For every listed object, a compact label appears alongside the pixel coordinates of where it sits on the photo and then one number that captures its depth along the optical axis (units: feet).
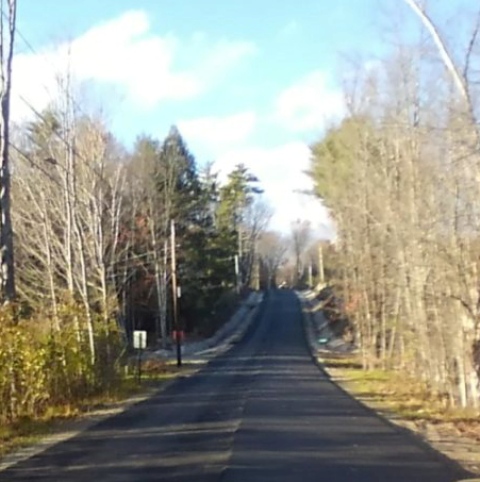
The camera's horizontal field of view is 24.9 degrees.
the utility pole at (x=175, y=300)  191.93
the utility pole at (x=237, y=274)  366.82
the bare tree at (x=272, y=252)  529.45
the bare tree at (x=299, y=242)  548.31
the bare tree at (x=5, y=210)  83.35
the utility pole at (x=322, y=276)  405.10
